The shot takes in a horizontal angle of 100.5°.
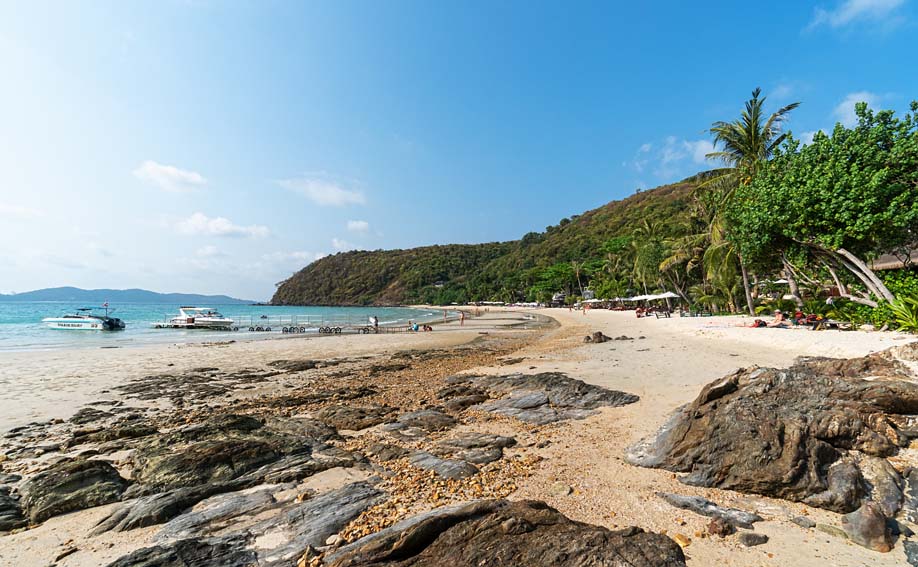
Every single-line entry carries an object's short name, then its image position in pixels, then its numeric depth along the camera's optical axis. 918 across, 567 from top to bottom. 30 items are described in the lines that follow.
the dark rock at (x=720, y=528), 3.77
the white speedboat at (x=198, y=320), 45.59
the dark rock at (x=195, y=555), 3.66
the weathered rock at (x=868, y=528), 3.47
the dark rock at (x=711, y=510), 3.96
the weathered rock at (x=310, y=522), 3.84
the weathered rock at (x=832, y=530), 3.69
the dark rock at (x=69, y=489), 4.98
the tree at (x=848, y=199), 13.44
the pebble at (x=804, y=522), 3.85
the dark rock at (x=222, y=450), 5.56
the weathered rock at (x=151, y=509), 4.58
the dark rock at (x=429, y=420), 7.83
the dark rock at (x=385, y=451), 6.31
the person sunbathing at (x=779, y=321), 18.83
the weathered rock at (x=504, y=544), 3.12
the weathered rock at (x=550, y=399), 8.19
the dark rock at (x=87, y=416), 9.32
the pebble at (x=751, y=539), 3.64
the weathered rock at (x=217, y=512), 4.32
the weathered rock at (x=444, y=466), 5.45
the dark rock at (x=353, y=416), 8.14
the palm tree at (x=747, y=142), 24.36
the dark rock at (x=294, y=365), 16.92
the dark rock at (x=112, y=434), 7.77
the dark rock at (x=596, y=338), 21.36
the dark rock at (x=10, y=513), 4.71
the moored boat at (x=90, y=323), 41.75
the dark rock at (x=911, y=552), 3.24
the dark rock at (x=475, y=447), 6.05
